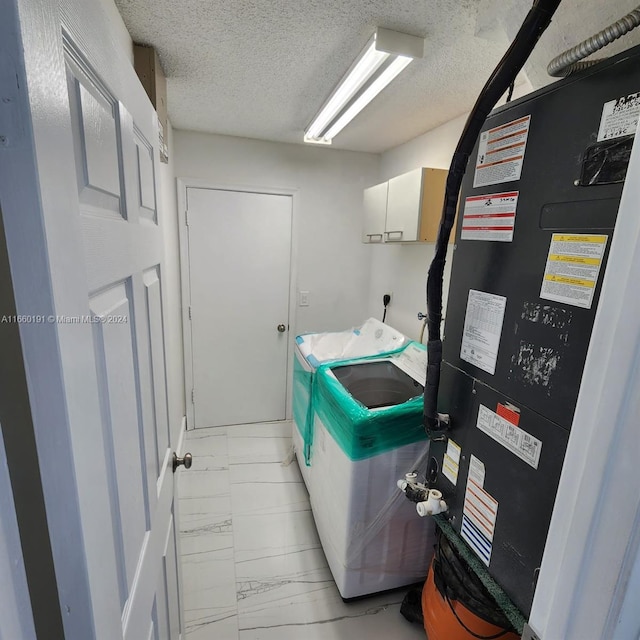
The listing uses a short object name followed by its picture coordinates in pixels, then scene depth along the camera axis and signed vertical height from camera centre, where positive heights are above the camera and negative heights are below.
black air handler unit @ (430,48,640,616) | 0.59 -0.09
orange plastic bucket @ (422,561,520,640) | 1.14 -1.31
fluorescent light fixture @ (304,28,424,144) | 1.23 +0.71
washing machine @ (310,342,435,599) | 1.49 -1.06
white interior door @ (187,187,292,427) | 2.74 -0.52
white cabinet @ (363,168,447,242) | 1.81 +0.24
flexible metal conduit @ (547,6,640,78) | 0.58 +0.38
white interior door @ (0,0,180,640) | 0.34 -0.10
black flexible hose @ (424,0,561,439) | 0.66 +0.19
